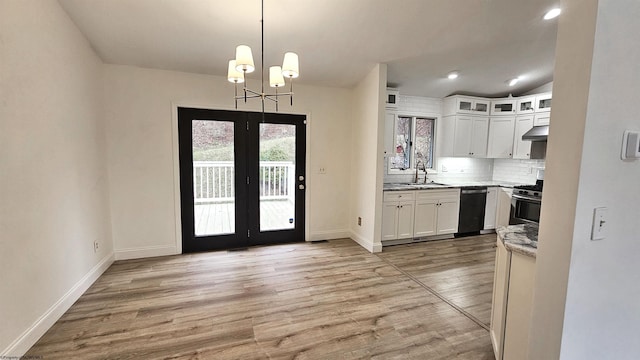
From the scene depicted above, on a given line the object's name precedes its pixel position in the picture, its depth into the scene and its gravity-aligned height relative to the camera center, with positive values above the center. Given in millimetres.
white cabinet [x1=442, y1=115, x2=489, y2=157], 4941 +499
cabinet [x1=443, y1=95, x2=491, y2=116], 4887 +1055
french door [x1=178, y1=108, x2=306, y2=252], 3779 -292
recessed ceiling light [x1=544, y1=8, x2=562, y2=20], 2844 +1612
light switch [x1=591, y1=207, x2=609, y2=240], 992 -222
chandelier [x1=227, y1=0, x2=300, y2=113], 1935 +698
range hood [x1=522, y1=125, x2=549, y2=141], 4275 +482
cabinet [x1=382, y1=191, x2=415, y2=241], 4148 -839
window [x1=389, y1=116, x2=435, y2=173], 5031 +359
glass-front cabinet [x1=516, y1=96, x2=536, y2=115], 4691 +1034
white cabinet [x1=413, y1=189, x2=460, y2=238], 4363 -839
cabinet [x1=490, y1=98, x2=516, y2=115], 4941 +1050
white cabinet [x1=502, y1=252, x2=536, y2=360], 1503 -836
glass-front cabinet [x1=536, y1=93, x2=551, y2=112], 4525 +1047
